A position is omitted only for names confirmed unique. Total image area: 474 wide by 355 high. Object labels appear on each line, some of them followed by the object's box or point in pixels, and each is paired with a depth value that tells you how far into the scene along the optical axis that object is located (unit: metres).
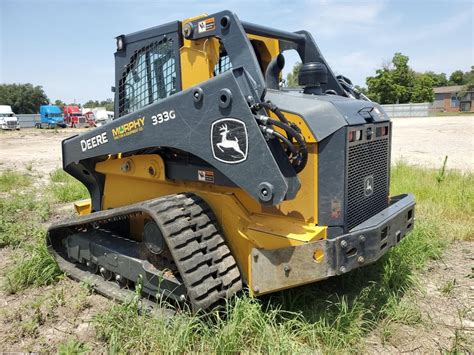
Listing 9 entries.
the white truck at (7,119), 41.22
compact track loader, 2.88
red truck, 47.41
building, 69.69
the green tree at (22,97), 64.25
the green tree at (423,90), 53.06
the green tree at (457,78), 91.69
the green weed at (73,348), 2.87
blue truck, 45.25
